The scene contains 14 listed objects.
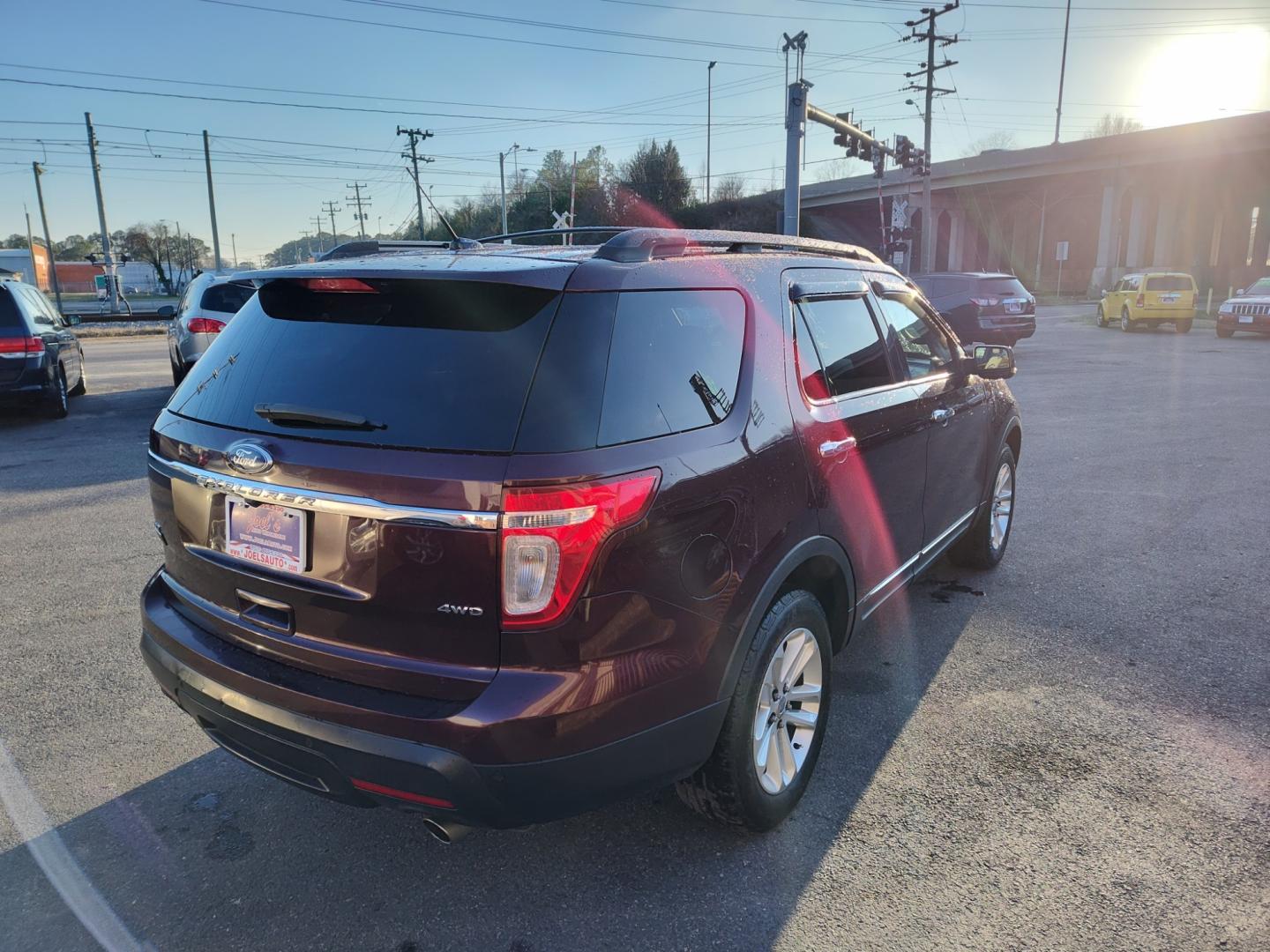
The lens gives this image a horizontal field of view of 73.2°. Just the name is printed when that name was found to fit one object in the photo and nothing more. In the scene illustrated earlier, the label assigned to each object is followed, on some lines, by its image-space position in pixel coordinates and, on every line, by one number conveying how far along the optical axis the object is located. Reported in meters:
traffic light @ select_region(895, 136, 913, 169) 28.30
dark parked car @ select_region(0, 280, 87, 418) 9.63
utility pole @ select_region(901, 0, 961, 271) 45.22
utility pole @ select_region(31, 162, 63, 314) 48.25
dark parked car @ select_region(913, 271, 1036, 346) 18.59
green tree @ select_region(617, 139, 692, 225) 76.62
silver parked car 11.32
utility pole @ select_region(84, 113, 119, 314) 40.50
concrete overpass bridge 43.62
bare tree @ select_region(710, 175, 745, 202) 83.25
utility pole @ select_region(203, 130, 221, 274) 44.16
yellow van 24.94
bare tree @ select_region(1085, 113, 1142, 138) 94.06
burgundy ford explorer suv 2.05
